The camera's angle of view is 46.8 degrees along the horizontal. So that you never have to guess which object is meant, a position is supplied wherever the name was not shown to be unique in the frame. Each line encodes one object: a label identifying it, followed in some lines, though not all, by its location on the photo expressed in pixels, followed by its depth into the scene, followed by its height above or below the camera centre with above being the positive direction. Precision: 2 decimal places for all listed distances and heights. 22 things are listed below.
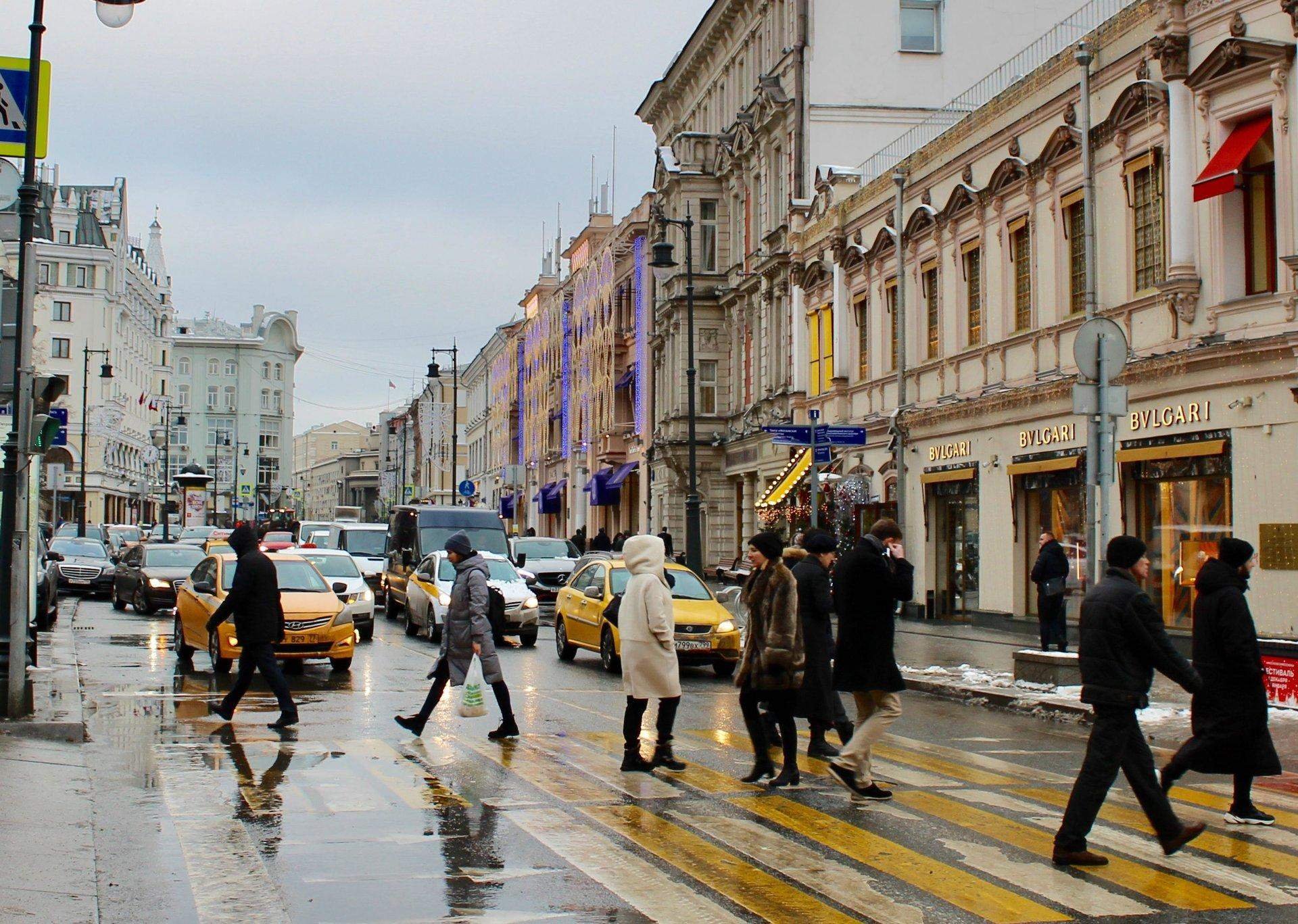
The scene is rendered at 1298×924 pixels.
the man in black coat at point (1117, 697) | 7.88 -0.78
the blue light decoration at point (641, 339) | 57.94 +8.06
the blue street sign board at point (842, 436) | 24.11 +1.82
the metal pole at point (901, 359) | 30.86 +3.91
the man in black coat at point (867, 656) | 9.92 -0.72
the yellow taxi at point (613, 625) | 19.94 -1.02
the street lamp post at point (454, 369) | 70.00 +8.48
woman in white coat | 11.08 -0.70
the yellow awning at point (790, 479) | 36.88 +1.72
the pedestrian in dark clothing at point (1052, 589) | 21.83 -0.61
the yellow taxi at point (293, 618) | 19.25 -0.97
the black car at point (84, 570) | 39.19 -0.65
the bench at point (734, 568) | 33.66 -0.56
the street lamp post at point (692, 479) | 37.69 +1.76
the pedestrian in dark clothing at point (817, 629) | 11.08 -0.63
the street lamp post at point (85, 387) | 61.03 +7.06
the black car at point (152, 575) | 32.44 -0.65
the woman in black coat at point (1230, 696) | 9.16 -0.90
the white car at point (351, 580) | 24.95 -0.59
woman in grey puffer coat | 13.00 -0.79
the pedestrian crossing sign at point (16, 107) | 13.58 +3.99
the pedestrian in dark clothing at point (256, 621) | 13.94 -0.71
